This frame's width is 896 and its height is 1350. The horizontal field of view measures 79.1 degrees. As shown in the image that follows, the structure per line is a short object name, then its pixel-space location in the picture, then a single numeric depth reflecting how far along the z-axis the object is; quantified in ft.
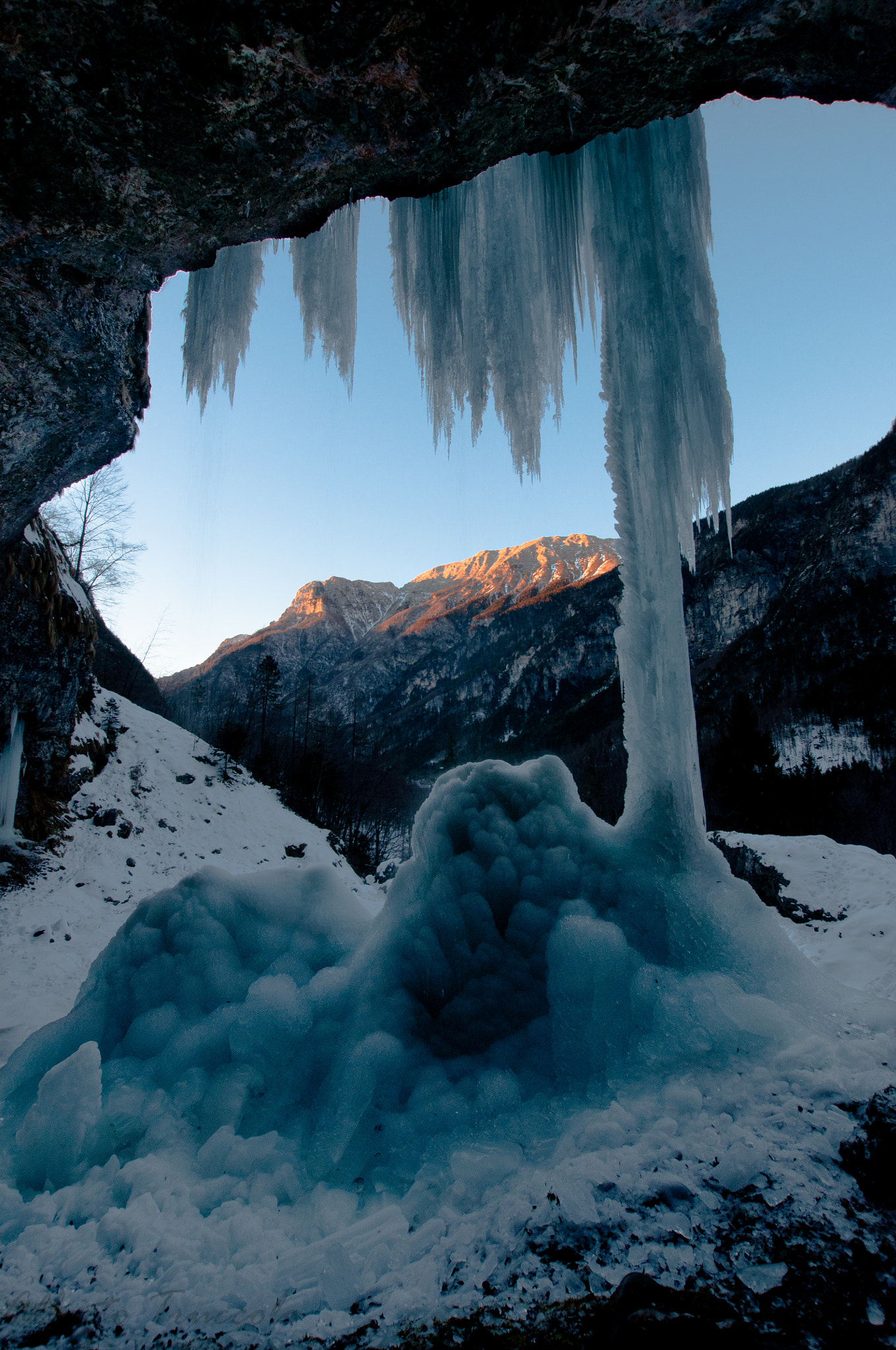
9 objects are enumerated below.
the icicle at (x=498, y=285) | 12.93
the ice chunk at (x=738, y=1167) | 5.53
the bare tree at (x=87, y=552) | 60.59
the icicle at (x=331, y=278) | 14.99
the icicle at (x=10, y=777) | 26.91
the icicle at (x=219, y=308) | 14.64
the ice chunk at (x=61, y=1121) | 7.17
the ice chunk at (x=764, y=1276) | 4.28
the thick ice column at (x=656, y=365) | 10.93
